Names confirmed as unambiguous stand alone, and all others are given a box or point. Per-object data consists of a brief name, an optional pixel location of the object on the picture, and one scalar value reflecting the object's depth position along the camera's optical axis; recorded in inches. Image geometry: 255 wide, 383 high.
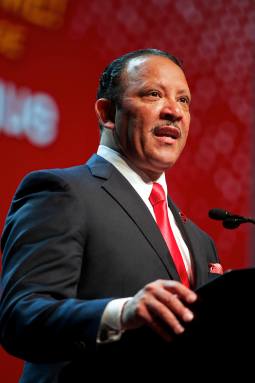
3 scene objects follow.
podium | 121.5
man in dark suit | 123.9
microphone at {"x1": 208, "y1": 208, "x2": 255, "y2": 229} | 139.4
